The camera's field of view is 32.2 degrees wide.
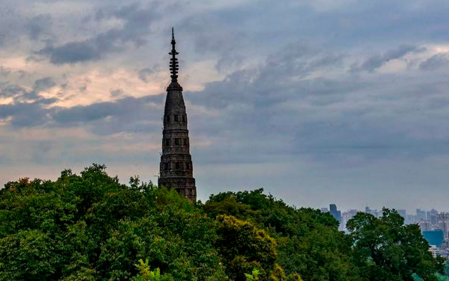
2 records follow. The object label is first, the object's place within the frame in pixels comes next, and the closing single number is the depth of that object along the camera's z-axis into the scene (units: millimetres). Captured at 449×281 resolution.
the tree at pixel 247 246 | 39562
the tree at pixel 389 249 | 61031
